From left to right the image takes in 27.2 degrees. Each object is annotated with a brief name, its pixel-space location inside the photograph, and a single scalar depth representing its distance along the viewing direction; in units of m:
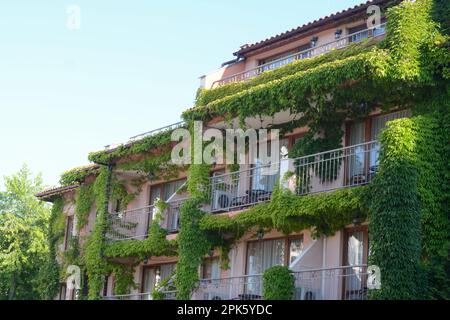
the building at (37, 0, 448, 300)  23.77
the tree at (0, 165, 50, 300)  44.72
